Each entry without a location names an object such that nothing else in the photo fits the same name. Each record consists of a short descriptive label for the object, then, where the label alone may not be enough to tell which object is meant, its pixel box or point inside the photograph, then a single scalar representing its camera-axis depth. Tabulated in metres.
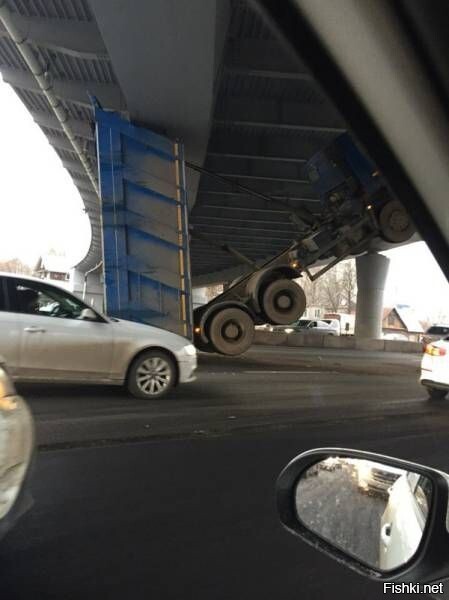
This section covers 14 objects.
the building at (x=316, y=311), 65.02
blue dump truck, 12.65
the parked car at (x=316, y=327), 34.78
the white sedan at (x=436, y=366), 9.31
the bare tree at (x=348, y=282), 36.31
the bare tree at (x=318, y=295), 43.88
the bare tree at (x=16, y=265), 80.97
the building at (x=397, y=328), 39.06
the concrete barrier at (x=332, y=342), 25.69
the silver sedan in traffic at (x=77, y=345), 7.39
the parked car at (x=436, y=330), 23.11
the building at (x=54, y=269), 70.16
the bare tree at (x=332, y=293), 43.53
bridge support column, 30.50
